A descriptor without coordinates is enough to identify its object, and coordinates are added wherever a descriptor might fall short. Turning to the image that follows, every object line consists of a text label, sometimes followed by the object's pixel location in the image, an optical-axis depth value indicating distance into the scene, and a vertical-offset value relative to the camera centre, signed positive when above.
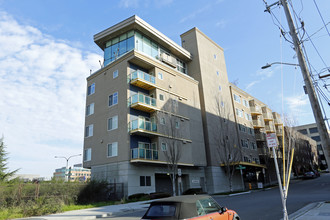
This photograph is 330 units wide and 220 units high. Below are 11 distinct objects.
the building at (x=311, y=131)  95.50 +17.60
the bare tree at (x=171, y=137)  24.16 +5.08
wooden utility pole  8.27 +3.14
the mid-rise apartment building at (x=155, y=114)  24.05 +8.35
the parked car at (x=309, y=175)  50.29 +0.14
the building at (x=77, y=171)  110.25 +9.68
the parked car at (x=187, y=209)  5.65 -0.62
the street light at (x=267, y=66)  11.96 +5.62
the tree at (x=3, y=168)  30.98 +3.68
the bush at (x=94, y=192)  19.81 -0.22
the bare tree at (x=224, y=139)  31.83 +5.96
